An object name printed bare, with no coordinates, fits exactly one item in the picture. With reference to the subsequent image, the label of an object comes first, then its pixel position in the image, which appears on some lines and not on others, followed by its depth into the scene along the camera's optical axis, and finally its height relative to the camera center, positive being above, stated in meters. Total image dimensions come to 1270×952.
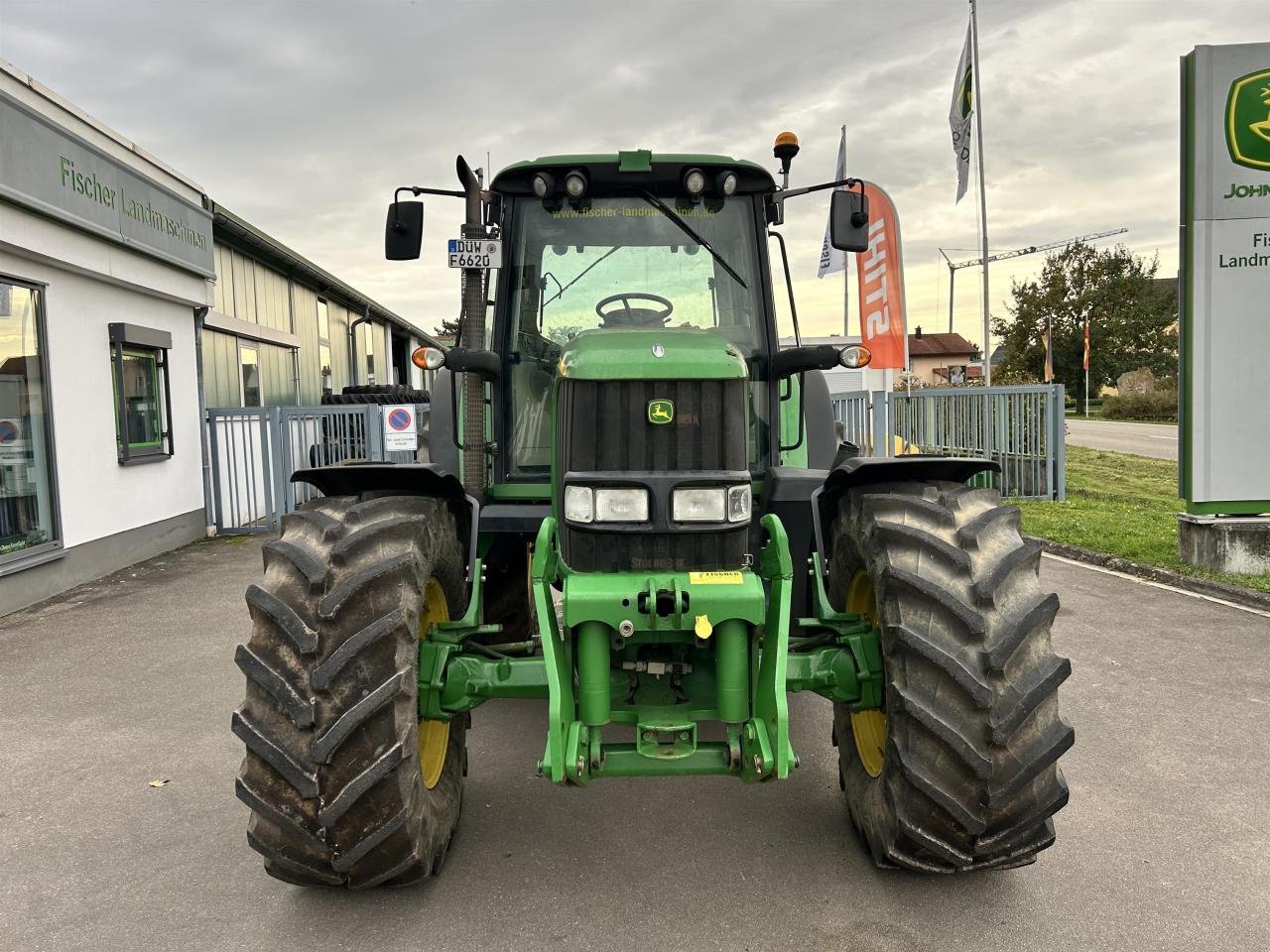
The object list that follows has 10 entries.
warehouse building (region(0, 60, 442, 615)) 7.32 +0.80
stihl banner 12.43 +1.64
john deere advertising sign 7.15 +1.01
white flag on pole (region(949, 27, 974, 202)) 15.86 +5.17
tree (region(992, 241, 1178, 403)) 50.78 +4.59
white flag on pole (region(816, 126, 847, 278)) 15.65 +2.69
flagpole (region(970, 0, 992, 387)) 15.70 +4.03
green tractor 2.62 -0.71
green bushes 39.72 -0.45
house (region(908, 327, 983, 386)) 79.94 +4.28
